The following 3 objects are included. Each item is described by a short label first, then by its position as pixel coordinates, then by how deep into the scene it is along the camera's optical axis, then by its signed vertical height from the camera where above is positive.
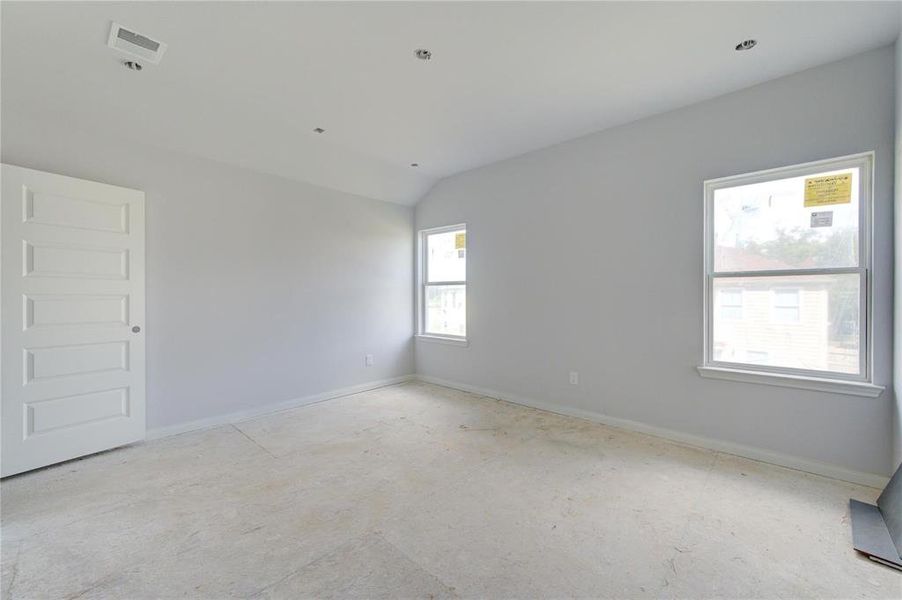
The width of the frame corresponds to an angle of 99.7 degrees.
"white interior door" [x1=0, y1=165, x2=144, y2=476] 2.54 -0.15
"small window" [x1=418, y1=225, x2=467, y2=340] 4.90 +0.19
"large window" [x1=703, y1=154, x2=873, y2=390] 2.47 +0.18
